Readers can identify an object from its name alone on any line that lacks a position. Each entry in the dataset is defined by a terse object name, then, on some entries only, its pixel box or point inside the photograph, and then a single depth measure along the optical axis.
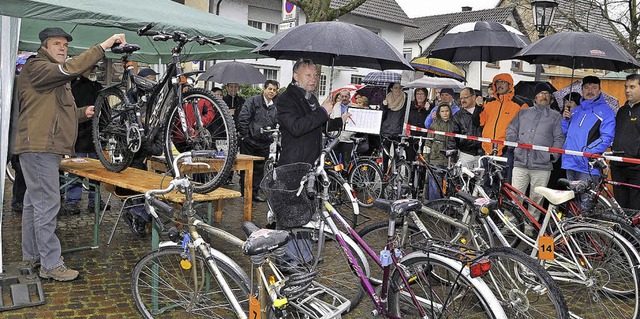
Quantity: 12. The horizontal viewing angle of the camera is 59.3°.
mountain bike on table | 4.70
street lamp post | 9.77
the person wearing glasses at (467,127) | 8.16
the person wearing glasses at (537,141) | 6.82
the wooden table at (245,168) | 6.29
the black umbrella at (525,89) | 9.10
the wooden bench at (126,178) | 4.46
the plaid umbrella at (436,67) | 11.53
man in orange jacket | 7.73
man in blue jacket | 6.38
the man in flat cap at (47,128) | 4.55
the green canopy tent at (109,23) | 4.57
